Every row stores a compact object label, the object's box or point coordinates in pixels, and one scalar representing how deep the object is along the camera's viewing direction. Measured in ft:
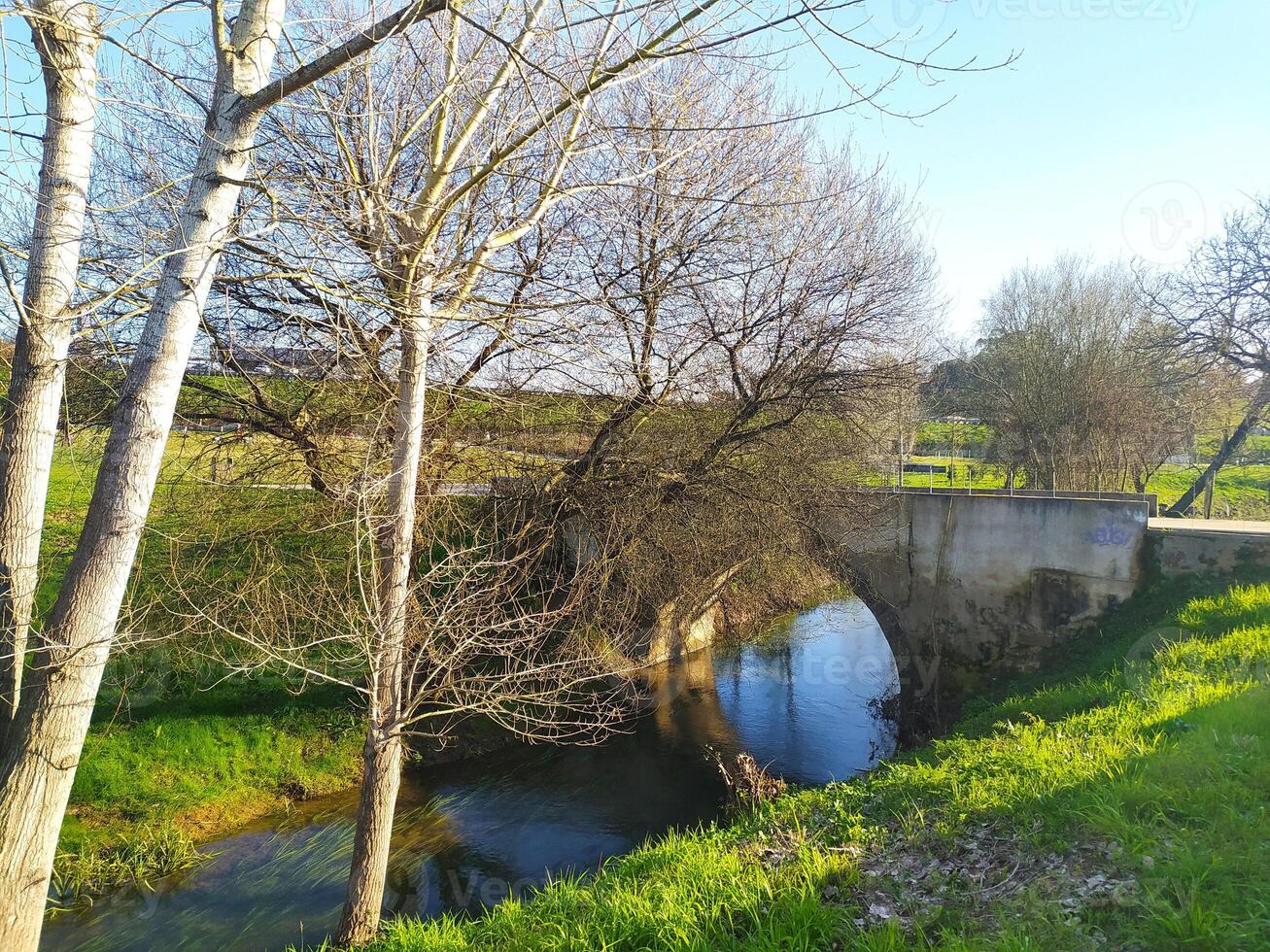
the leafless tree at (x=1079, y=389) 63.05
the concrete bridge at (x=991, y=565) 35.53
